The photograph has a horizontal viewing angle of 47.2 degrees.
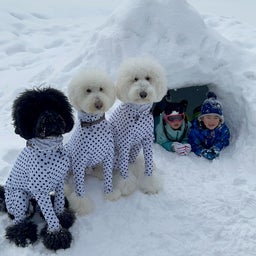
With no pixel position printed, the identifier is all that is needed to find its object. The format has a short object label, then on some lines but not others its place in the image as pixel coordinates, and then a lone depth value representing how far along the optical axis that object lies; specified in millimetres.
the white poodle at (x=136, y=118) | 2274
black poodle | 1923
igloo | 2964
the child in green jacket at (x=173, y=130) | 3005
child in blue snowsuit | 2951
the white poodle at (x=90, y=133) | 2151
